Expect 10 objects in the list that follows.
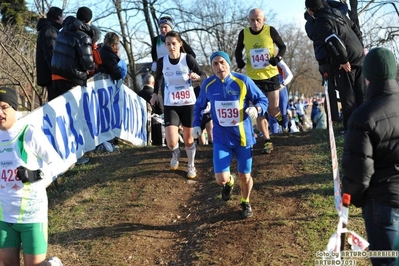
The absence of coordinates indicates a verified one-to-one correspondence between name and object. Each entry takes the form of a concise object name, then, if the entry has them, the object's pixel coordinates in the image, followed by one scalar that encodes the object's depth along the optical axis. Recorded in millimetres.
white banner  7164
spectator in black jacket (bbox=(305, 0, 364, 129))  7668
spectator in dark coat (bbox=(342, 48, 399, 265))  3387
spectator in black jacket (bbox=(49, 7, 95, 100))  7883
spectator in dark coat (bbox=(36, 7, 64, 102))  8375
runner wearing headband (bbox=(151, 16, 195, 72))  8273
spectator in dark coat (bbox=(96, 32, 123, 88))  9281
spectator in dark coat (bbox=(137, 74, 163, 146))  13102
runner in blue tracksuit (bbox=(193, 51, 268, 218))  6145
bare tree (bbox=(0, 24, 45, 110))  16172
